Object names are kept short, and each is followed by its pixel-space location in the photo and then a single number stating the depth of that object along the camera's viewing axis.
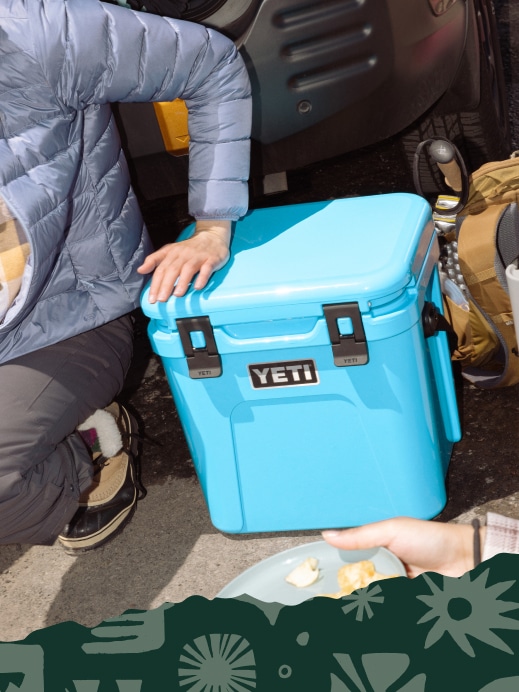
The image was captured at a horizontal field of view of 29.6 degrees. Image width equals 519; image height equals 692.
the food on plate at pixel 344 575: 1.55
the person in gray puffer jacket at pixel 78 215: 1.86
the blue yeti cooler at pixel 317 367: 1.83
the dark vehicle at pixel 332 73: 2.29
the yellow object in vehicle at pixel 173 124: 2.40
